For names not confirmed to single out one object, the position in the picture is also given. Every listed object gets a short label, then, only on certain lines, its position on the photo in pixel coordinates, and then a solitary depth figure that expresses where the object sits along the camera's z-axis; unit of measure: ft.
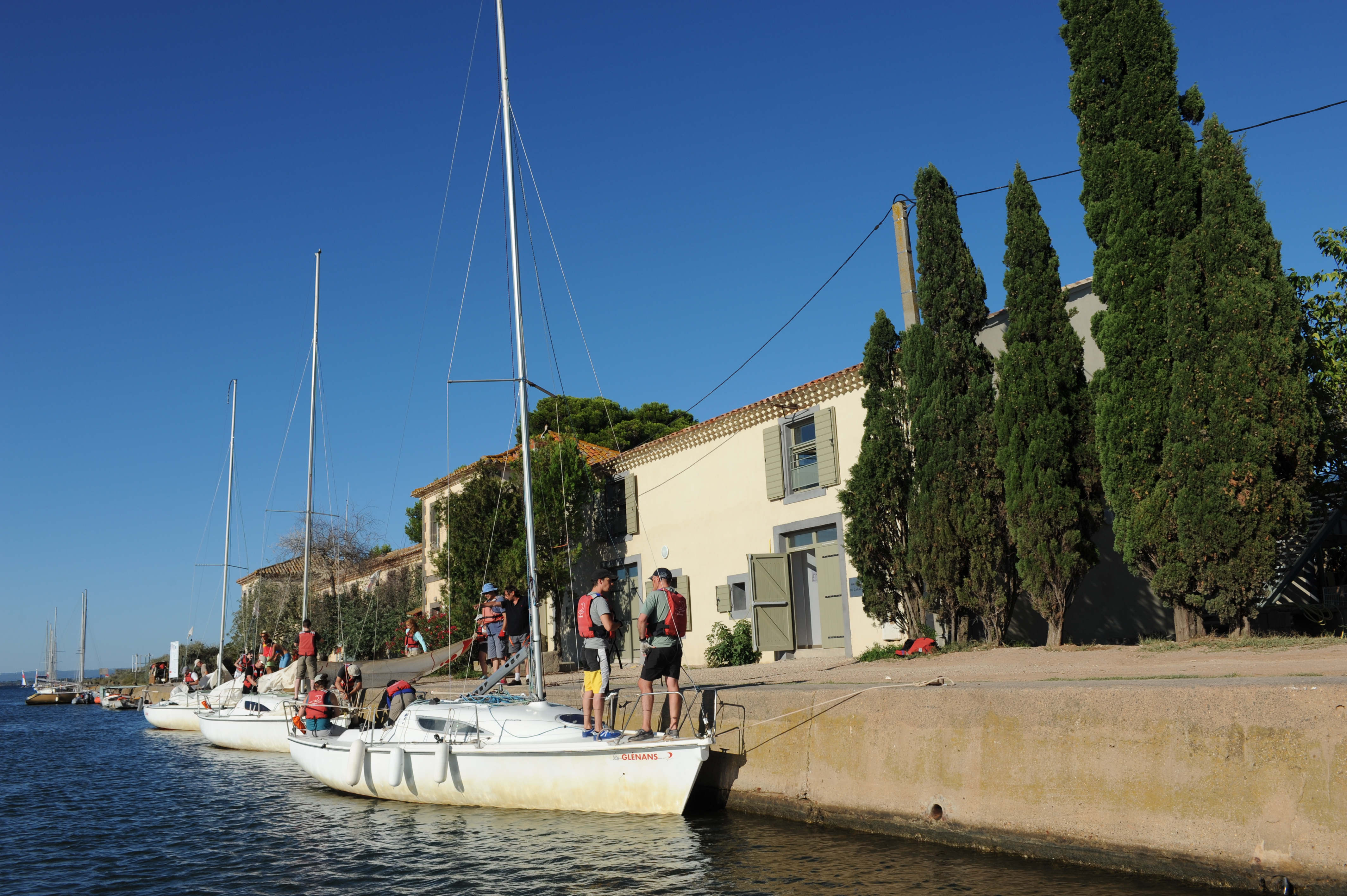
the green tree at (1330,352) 43.16
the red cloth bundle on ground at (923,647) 49.83
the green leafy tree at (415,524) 178.40
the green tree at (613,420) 138.00
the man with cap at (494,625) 53.21
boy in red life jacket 36.06
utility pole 55.42
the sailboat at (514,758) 33.32
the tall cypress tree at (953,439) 49.34
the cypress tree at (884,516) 53.01
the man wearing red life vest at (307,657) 67.46
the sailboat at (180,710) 94.17
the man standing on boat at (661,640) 34.88
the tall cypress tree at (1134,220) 41.24
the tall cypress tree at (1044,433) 45.47
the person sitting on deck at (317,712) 49.44
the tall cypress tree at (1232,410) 37.68
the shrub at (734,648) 65.26
